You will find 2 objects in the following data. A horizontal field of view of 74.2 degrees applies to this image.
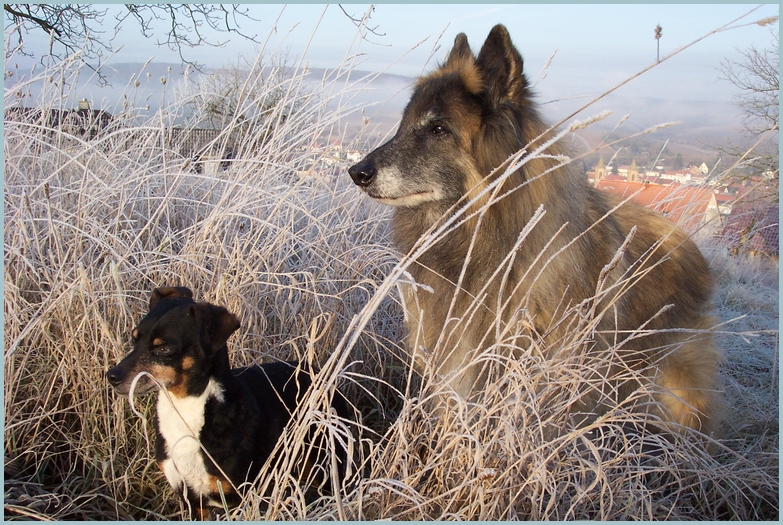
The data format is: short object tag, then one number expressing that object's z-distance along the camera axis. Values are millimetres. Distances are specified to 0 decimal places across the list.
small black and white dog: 2088
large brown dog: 2490
